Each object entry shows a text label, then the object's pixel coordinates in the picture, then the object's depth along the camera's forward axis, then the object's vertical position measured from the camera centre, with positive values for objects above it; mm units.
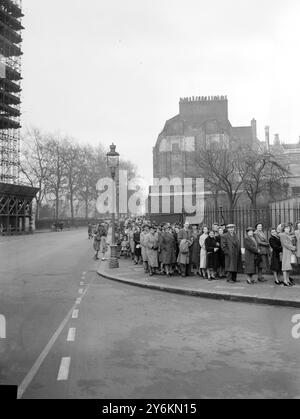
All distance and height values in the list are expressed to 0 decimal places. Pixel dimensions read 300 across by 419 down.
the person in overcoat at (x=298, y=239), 12501 -767
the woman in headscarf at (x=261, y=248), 12766 -1042
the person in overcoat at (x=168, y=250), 14727 -1237
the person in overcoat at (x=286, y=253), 11805 -1098
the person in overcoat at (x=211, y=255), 13461 -1315
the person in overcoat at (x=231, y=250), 12781 -1112
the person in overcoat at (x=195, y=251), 14648 -1273
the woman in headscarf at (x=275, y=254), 12156 -1158
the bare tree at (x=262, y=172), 28875 +2901
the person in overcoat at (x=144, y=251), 15666 -1364
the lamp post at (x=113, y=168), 17125 +1897
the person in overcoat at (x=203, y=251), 13701 -1198
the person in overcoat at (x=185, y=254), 14367 -1369
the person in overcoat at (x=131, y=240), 19847 -1195
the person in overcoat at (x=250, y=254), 12430 -1176
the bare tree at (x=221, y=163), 30516 +3858
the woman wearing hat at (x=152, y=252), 14903 -1321
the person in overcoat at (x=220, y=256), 13672 -1373
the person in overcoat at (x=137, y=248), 18781 -1471
